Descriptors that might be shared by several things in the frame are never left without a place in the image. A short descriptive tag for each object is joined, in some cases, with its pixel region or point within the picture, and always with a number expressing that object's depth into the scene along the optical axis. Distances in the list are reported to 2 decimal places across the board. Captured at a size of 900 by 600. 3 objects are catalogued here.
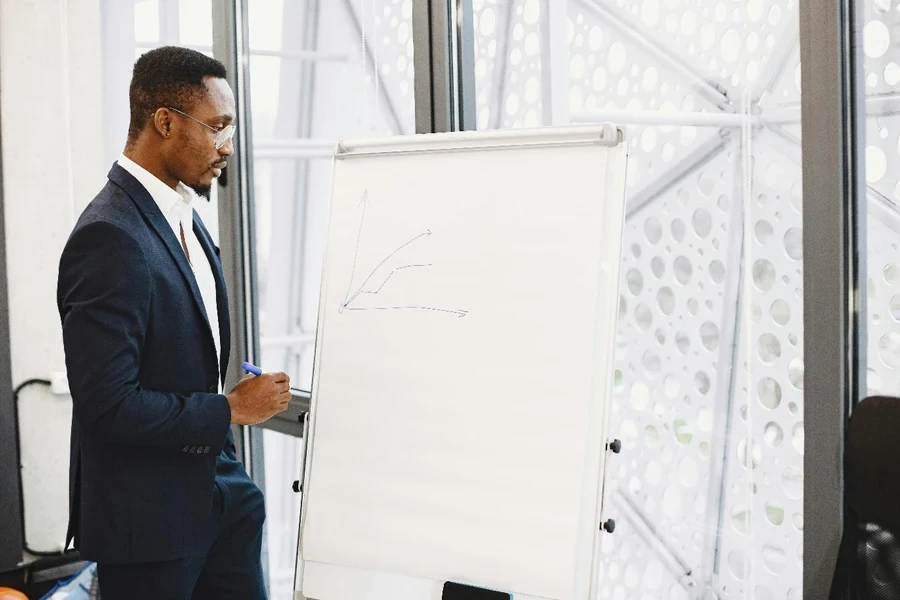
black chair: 1.35
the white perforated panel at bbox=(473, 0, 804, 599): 1.66
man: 1.53
